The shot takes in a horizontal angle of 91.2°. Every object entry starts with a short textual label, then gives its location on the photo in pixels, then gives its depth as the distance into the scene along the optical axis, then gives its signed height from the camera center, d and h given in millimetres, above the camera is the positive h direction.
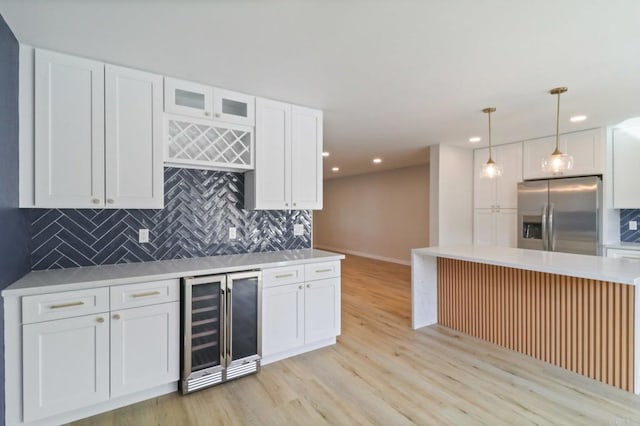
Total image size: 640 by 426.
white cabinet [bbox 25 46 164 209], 2023 +535
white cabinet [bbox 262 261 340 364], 2637 -889
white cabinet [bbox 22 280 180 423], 1817 -855
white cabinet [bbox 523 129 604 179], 3977 +820
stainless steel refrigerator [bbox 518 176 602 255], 3949 -35
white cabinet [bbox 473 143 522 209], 4730 +490
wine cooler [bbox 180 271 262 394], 2234 -886
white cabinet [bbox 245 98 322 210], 2887 +507
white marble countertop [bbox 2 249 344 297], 1851 -422
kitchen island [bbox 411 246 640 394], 2307 -842
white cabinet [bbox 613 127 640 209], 3818 +556
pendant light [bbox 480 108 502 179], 3211 +441
